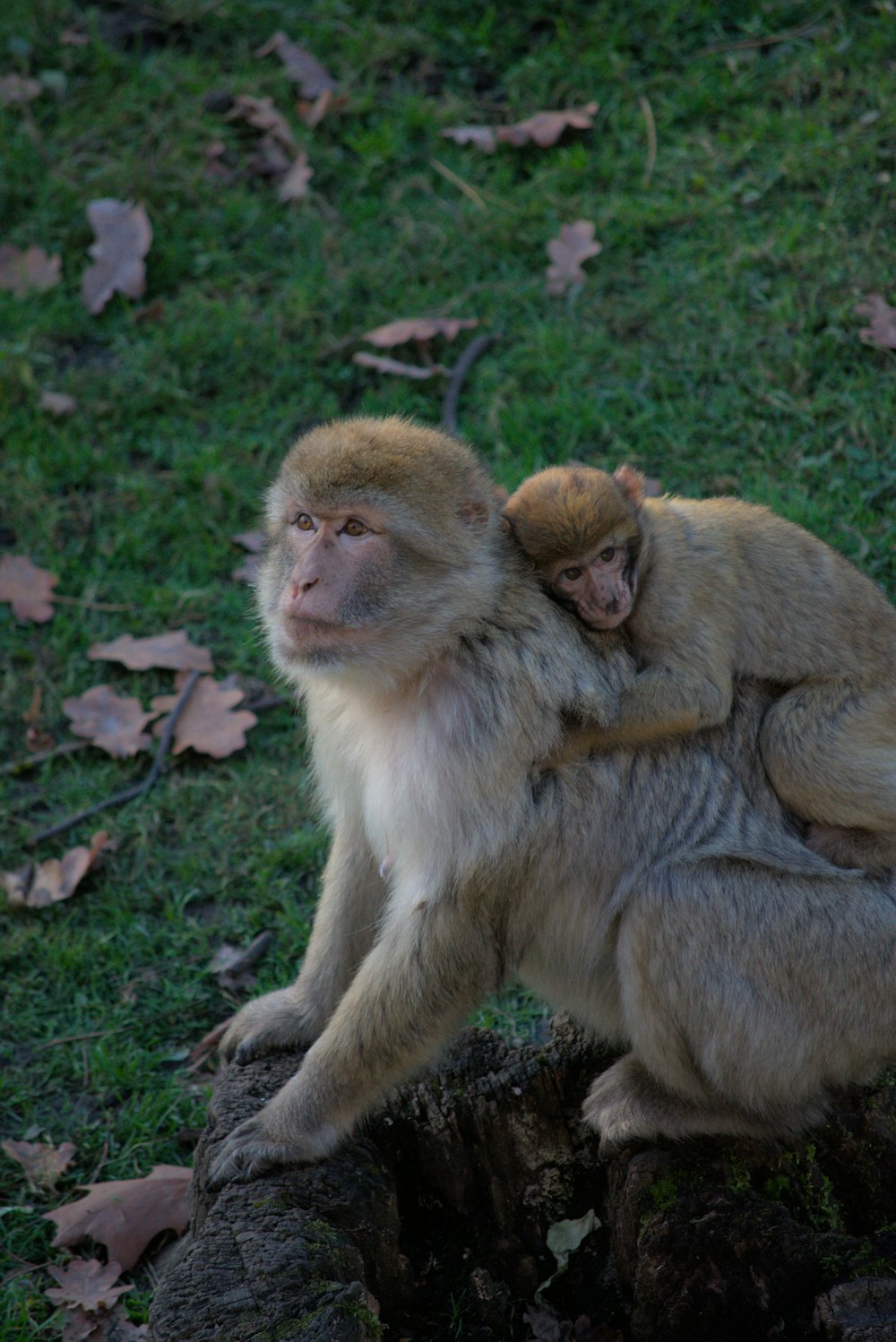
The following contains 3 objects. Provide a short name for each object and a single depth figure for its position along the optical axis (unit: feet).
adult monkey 21.59
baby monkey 22.94
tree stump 19.51
